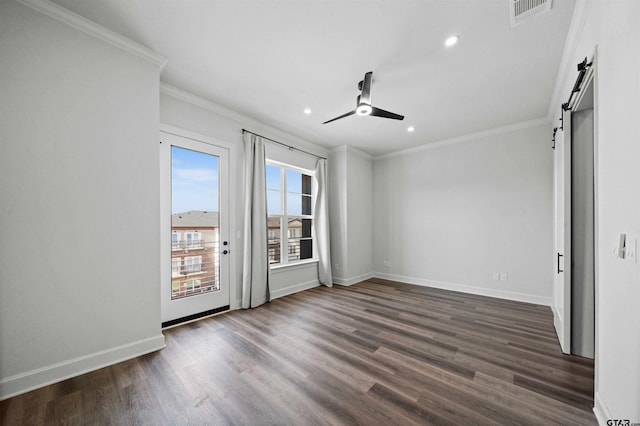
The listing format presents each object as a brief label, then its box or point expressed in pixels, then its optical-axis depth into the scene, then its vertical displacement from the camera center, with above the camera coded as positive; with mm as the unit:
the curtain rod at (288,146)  3885 +1230
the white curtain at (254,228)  3740 -251
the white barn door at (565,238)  2365 -257
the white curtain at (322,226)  5062 -294
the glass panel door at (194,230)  3062 -249
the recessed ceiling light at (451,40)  2189 +1561
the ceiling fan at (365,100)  2645 +1218
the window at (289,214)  4500 -41
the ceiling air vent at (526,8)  1807 +1549
